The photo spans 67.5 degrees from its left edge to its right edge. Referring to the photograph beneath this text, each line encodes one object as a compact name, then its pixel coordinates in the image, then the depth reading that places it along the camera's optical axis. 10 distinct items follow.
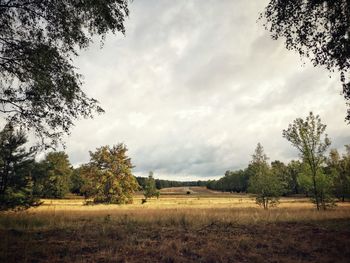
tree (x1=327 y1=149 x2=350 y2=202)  33.76
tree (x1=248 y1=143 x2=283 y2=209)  25.75
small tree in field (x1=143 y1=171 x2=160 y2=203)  58.10
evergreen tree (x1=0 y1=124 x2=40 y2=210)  14.43
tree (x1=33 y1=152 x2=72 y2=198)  59.37
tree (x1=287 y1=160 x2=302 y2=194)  82.38
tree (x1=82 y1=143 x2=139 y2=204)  41.66
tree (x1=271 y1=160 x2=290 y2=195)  26.24
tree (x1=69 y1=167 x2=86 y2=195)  77.81
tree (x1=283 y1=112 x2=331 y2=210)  22.40
